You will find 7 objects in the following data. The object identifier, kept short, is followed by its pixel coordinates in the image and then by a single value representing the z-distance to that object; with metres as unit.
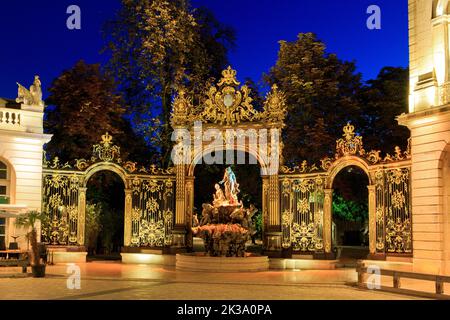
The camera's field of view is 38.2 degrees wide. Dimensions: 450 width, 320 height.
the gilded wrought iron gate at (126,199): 20.83
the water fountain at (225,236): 18.42
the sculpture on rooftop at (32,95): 19.89
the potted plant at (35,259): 15.99
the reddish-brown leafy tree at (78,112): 24.92
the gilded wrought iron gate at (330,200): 17.80
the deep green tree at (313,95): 25.89
